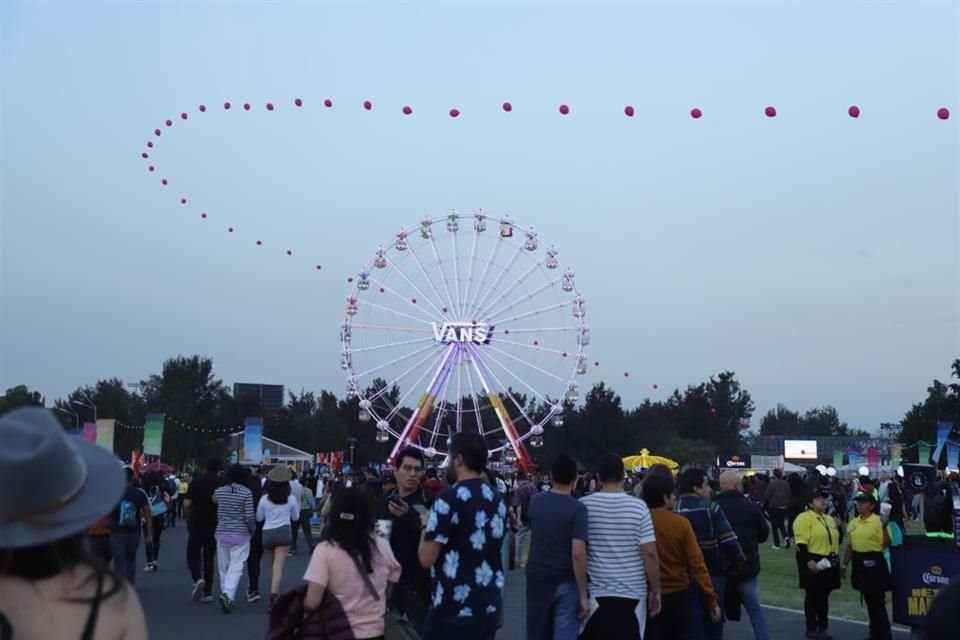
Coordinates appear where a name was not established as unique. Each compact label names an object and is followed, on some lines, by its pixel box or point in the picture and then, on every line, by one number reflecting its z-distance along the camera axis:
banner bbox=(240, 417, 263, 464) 42.34
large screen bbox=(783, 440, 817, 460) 119.00
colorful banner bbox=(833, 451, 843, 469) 68.40
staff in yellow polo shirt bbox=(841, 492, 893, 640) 12.92
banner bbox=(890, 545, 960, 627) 12.59
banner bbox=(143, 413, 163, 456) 39.94
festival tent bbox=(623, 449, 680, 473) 41.93
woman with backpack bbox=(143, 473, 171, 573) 23.23
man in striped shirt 8.63
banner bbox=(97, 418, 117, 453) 32.62
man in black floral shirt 7.14
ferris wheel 44.00
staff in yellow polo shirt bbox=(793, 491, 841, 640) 13.43
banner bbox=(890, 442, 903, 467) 67.19
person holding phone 8.56
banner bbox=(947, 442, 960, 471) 42.03
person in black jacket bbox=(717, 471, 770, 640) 11.59
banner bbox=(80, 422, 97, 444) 37.68
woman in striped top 15.81
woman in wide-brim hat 3.00
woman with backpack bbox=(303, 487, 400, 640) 6.67
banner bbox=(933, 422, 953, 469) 47.84
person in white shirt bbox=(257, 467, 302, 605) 15.34
